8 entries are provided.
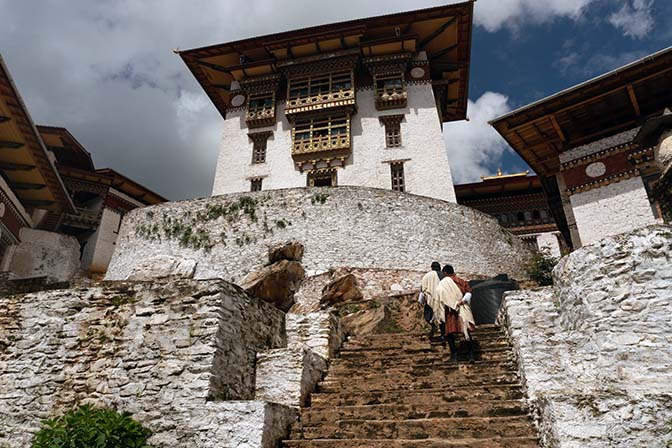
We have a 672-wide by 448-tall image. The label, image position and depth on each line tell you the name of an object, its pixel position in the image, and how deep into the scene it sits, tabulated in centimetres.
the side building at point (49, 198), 1781
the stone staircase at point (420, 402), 517
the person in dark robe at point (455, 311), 691
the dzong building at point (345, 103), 2459
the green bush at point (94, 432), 520
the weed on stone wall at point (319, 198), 1902
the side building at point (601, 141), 1216
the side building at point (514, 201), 2867
